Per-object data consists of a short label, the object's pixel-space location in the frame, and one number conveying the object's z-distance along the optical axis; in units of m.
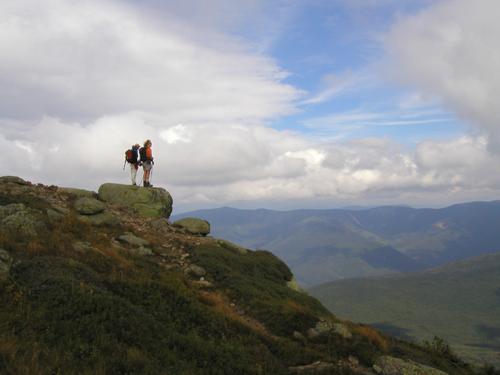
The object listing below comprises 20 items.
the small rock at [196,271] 21.65
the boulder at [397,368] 14.28
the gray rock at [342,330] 16.84
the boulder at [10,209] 19.95
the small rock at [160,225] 28.68
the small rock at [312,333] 16.44
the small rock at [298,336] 16.14
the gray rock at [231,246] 29.70
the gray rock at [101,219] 24.55
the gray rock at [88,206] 26.36
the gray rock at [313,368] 12.43
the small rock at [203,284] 19.88
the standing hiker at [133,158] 34.09
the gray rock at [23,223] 17.75
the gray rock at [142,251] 21.56
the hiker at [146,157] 33.94
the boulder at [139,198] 32.67
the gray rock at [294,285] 29.52
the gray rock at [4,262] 12.31
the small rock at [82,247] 17.33
